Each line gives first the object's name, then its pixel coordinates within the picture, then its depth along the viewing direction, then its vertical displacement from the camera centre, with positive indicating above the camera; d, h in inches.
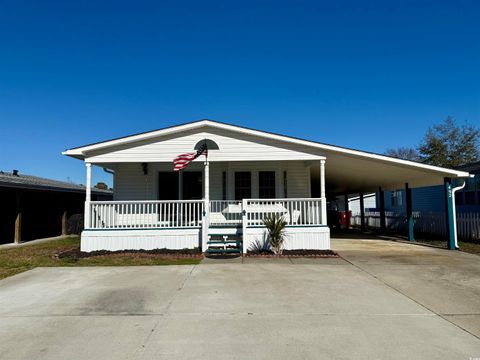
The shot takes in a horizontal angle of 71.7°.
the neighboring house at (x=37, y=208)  532.4 +13.2
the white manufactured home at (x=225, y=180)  411.5 +45.7
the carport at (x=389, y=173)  424.2 +56.4
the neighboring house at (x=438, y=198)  648.8 +28.7
